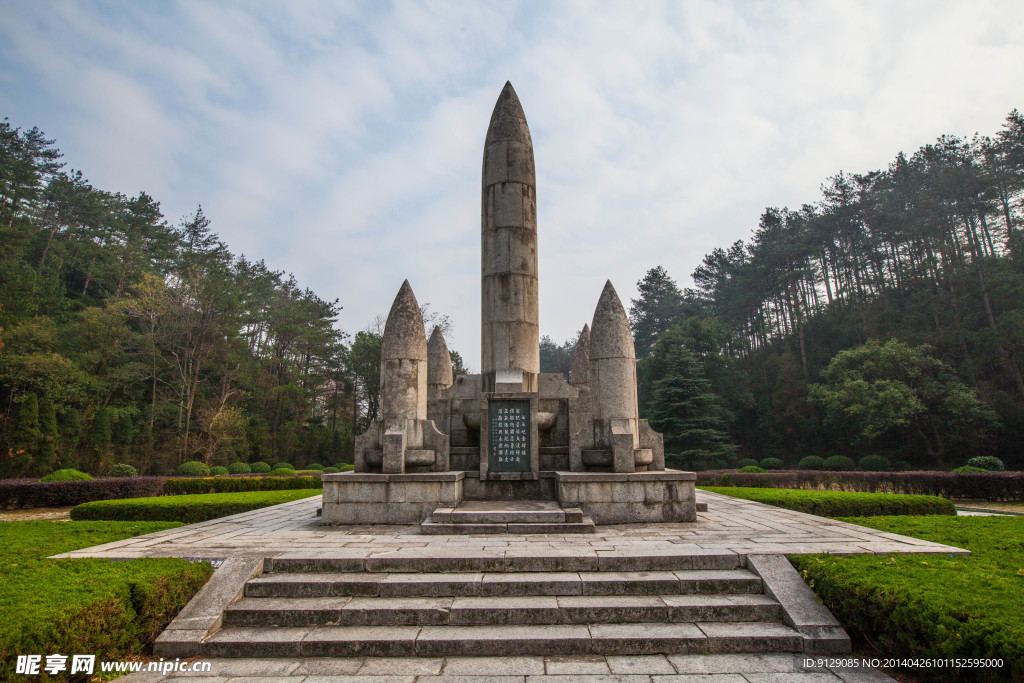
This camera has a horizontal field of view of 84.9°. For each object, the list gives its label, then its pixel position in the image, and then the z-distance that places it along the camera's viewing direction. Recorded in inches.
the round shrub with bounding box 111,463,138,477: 794.8
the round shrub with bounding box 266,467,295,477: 940.1
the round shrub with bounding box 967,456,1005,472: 754.8
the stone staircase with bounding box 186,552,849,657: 176.6
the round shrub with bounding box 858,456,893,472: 1023.6
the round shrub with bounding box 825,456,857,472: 1037.8
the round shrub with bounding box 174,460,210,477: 887.7
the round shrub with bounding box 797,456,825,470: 1054.4
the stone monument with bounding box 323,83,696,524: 346.6
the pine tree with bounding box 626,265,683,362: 2183.8
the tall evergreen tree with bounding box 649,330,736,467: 1290.6
